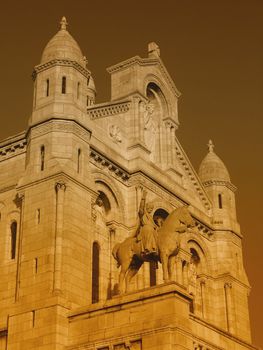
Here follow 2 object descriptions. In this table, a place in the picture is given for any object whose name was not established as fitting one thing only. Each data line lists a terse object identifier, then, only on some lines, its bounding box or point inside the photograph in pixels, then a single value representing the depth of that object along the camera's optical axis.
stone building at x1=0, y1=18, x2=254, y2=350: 35.28
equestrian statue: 36.47
